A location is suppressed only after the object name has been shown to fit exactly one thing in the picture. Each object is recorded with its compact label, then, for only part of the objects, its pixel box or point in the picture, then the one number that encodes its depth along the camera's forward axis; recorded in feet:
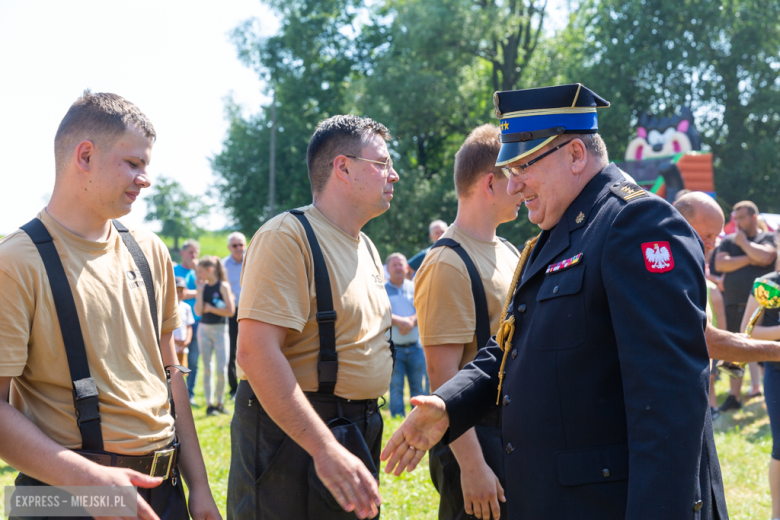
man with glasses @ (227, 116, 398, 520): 7.63
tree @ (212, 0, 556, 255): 81.41
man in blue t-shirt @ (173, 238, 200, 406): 32.45
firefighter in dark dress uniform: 5.49
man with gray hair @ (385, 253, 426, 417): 28.73
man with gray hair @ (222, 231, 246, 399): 33.05
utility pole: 93.61
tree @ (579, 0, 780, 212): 82.99
